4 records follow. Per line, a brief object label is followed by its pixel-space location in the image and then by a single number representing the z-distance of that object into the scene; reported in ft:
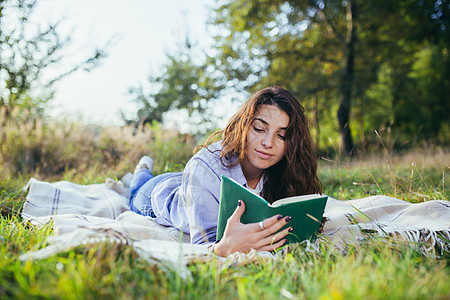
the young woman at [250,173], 5.42
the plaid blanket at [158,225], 4.64
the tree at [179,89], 38.09
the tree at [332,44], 31.07
